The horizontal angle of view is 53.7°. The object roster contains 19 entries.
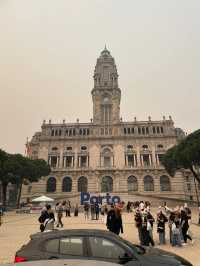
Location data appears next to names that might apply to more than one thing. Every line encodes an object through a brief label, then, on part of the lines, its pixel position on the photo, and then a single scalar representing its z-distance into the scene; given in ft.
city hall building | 163.45
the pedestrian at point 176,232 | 34.76
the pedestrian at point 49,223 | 35.20
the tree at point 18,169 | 118.05
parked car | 16.67
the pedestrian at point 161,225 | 35.99
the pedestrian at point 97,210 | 76.07
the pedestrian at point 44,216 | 37.73
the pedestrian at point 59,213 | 56.07
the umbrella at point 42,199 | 100.77
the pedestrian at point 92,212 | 78.00
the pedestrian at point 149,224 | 33.70
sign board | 97.72
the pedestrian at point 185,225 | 36.68
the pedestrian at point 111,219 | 35.53
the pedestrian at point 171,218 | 36.12
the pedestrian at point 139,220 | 35.16
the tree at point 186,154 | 101.31
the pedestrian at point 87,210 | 81.80
